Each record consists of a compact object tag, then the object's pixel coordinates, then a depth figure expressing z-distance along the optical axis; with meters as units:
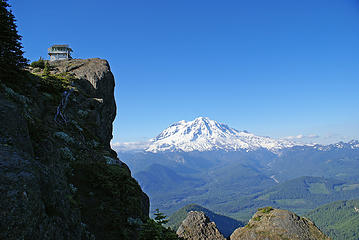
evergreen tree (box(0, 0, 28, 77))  21.03
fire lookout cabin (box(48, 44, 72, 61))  62.34
